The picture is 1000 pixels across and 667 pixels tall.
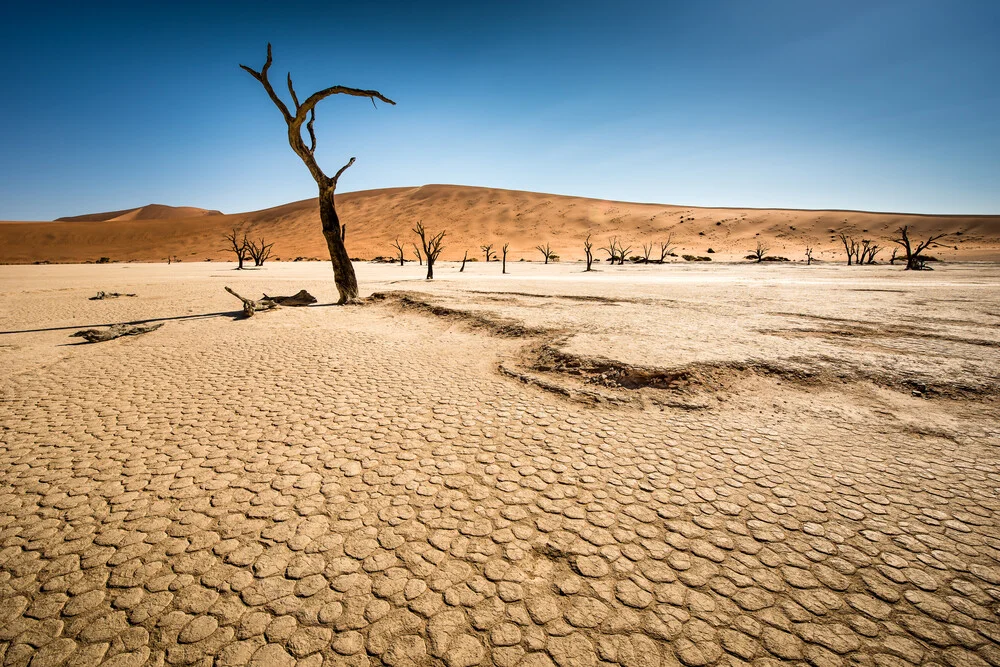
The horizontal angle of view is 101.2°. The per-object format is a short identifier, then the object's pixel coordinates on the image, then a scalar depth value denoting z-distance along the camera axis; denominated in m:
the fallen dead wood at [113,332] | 7.63
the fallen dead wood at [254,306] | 10.07
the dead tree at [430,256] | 23.86
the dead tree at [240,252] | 33.69
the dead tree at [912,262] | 29.44
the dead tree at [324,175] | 10.85
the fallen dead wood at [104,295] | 13.26
